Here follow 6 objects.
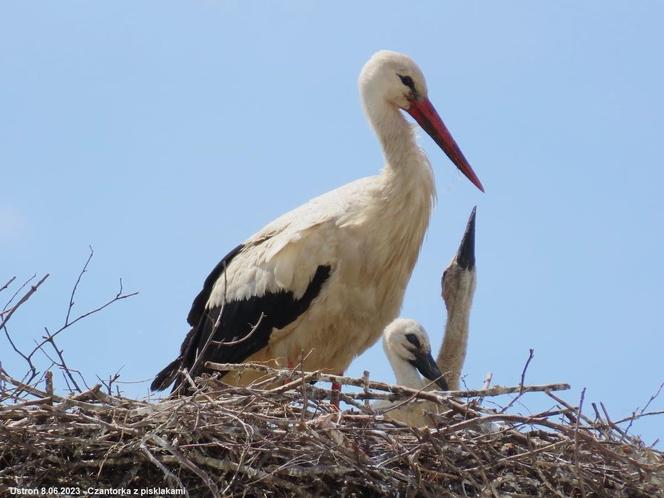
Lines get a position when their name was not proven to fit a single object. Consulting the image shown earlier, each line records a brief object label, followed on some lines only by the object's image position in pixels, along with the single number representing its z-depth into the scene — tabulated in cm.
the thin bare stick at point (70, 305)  1218
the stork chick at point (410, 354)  1502
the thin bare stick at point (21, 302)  1179
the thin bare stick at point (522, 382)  1152
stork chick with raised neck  1627
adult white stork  1455
